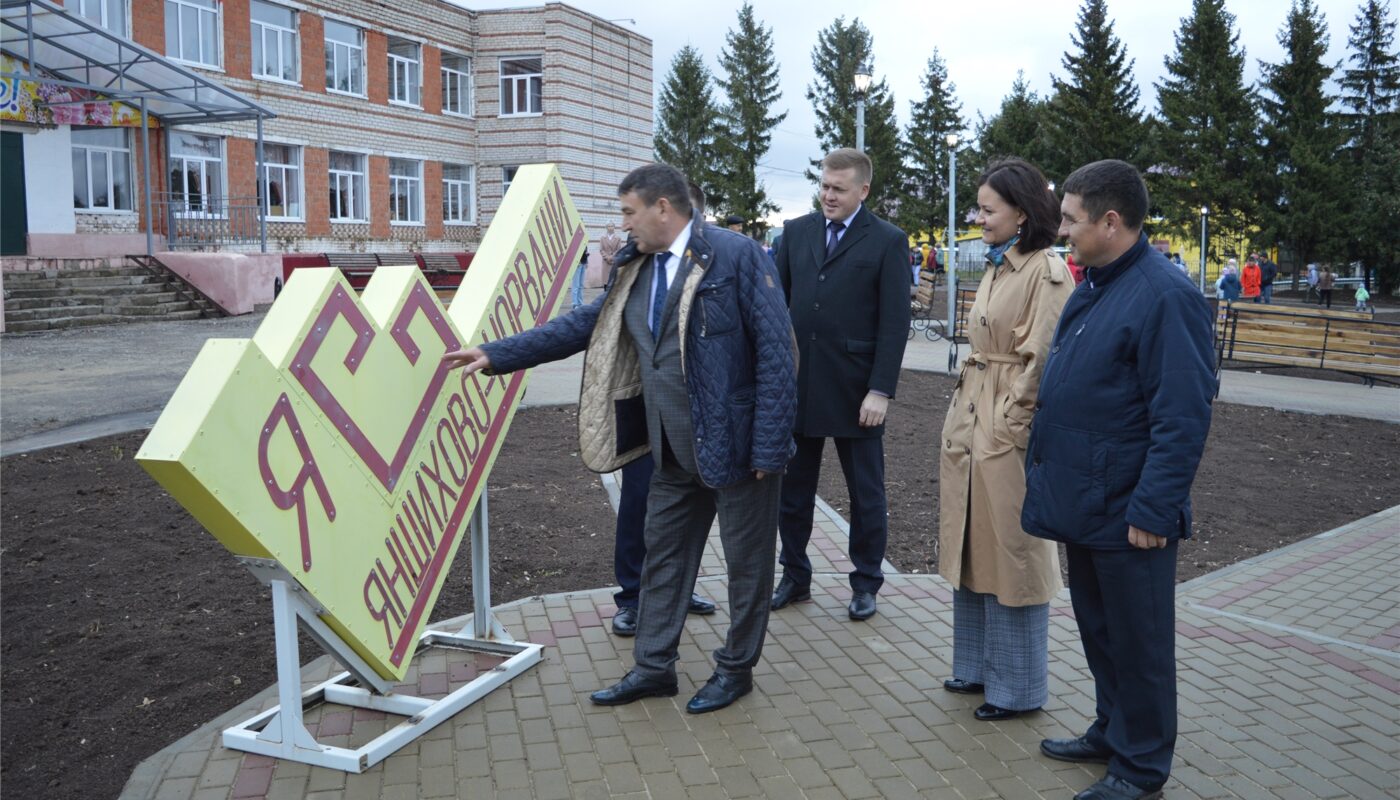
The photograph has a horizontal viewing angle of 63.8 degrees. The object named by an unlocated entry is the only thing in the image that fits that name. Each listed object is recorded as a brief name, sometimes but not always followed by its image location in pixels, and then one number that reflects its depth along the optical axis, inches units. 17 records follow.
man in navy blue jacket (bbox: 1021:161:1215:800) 127.0
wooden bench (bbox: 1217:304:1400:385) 604.1
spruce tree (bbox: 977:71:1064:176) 1793.8
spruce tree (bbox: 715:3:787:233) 2086.6
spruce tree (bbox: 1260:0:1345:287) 1620.3
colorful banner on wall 840.3
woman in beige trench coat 157.9
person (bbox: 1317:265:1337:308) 1355.8
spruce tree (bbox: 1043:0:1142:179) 1733.5
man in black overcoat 196.5
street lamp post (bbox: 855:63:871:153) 681.5
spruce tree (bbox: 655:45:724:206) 2176.4
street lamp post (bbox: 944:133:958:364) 791.7
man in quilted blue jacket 157.9
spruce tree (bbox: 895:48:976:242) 2041.1
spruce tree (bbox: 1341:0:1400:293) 1584.6
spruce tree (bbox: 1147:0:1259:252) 1707.7
